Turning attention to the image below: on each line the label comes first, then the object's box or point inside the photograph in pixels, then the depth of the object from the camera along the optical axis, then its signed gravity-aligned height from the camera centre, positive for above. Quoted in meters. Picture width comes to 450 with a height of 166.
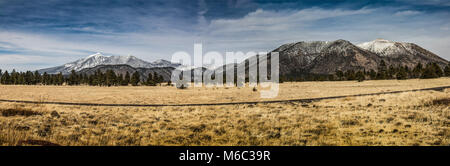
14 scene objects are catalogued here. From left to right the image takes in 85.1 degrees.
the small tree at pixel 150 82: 129.49 +0.16
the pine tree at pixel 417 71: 123.79 +4.65
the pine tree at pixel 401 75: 112.76 +2.45
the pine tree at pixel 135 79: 128.88 +1.83
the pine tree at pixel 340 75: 157.61 +3.73
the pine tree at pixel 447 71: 113.99 +4.11
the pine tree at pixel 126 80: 131.88 +1.36
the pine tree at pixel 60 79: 146.00 +2.44
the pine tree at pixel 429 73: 106.56 +3.11
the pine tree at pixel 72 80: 141.62 +1.73
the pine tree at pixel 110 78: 127.77 +2.44
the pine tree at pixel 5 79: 147.12 +2.74
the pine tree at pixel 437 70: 110.96 +4.51
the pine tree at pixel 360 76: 120.06 +2.27
